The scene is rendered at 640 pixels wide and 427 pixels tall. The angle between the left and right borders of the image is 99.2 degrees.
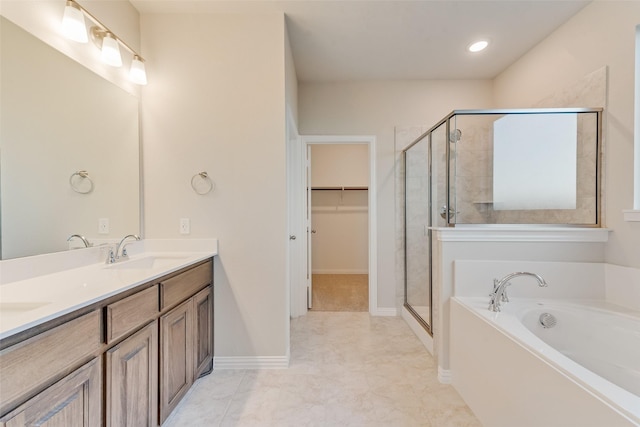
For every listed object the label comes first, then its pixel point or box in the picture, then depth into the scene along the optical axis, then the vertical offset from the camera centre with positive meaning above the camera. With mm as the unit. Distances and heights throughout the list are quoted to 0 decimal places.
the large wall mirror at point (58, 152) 1211 +324
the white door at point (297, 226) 2955 -160
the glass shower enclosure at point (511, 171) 1953 +332
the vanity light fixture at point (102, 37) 1418 +1002
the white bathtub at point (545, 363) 934 -701
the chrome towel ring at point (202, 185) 1995 +194
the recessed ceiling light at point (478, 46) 2365 +1469
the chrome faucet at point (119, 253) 1645 -258
